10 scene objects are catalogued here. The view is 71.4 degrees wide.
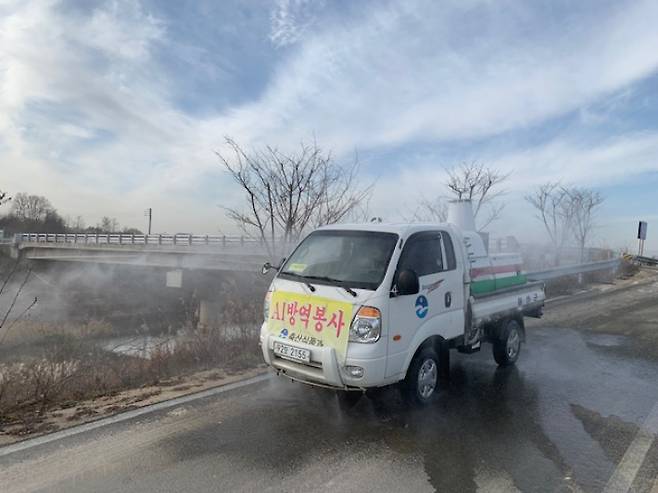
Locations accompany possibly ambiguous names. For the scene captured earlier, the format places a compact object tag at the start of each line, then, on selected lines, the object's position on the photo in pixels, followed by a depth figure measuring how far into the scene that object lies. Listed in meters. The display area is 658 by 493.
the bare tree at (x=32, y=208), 93.19
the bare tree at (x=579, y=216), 25.98
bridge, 24.20
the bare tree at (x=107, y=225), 85.12
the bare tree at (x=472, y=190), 18.52
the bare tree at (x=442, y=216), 17.11
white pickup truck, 4.34
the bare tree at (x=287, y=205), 10.62
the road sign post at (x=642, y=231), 28.27
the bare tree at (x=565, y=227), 25.24
